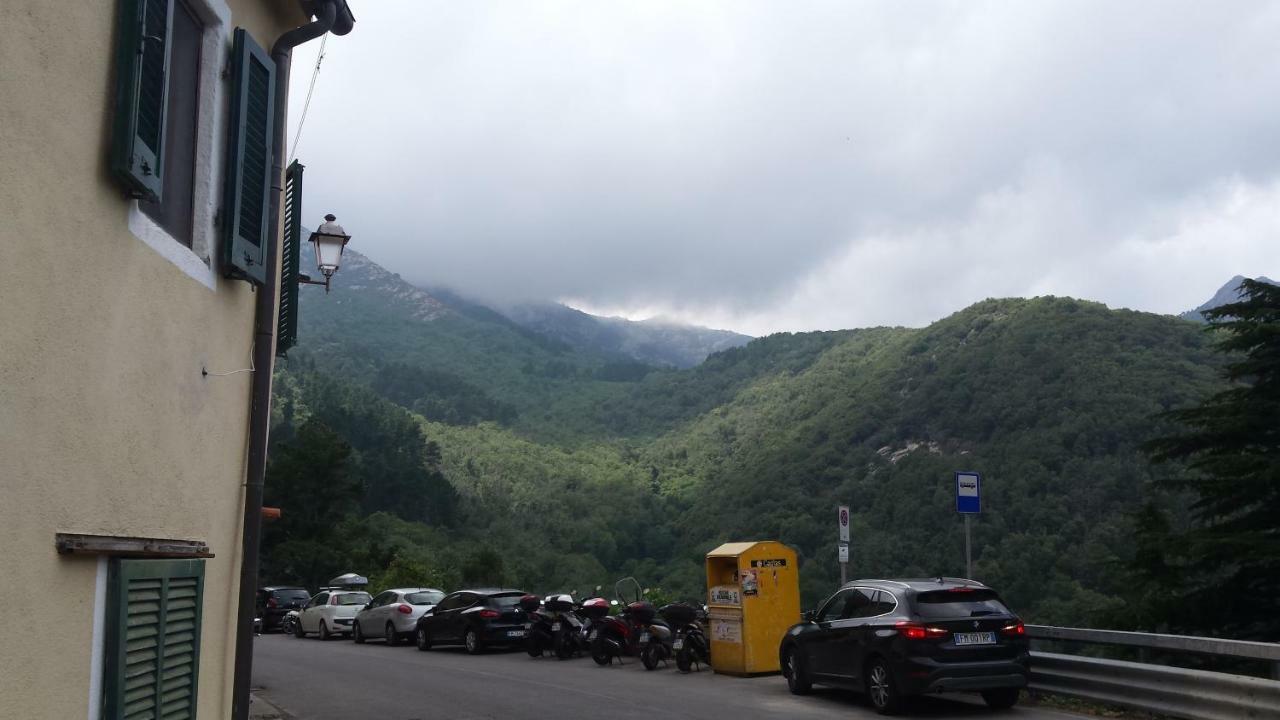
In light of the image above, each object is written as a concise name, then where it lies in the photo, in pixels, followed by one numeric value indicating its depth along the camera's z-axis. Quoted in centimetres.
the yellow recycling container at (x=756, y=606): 1656
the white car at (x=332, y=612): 2923
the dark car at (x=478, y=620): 2273
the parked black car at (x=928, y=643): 1183
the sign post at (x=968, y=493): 1470
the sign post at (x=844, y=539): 1691
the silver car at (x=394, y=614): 2581
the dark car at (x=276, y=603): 3462
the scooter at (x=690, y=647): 1770
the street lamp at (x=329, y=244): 1253
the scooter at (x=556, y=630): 2109
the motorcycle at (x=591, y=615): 2041
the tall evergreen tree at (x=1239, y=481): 2245
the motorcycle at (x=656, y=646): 1845
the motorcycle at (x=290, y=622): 3225
